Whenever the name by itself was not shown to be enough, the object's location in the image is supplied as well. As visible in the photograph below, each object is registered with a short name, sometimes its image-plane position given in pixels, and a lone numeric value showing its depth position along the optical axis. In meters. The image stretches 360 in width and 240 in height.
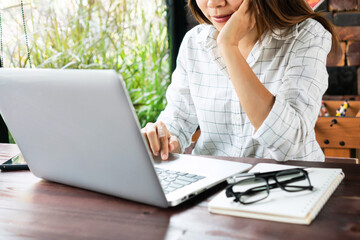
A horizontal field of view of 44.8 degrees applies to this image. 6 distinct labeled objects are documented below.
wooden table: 0.66
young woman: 1.15
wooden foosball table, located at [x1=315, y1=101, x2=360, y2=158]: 2.24
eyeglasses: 0.76
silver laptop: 0.71
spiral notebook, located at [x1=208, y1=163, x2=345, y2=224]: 0.69
